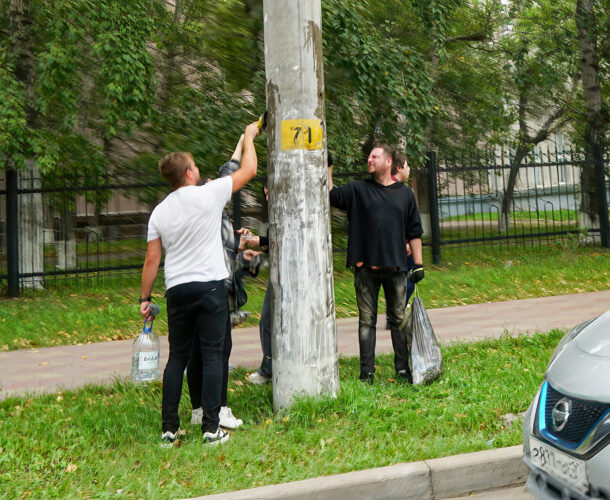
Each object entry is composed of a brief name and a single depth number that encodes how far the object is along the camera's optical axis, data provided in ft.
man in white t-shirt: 15.15
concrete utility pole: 16.66
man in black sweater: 18.89
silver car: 9.96
